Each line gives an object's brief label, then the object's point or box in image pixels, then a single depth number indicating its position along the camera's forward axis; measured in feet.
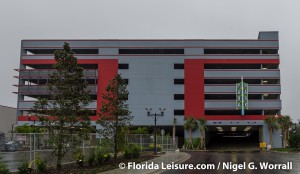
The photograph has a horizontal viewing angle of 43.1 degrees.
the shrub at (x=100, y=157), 84.58
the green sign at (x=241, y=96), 251.60
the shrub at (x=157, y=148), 168.18
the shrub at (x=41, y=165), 65.46
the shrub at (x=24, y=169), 59.57
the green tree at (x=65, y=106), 70.38
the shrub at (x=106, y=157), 89.31
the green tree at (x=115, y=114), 100.63
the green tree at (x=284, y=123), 245.86
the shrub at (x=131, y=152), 108.48
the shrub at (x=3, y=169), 50.34
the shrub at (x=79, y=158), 77.46
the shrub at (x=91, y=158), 81.46
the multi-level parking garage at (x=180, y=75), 258.16
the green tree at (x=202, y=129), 248.93
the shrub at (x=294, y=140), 202.78
